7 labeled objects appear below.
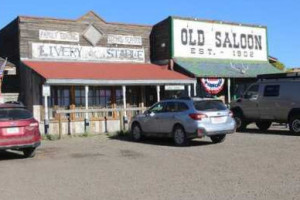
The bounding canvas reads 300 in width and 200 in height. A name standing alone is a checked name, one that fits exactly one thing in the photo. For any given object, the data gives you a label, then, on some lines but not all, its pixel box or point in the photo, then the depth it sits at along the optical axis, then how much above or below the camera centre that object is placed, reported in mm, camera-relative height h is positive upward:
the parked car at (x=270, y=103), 19016 -120
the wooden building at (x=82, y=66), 22812 +1869
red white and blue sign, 26984 +933
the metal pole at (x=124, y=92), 23609 +560
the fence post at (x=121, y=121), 21378 -703
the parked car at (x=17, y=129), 13148 -565
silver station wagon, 15742 -560
